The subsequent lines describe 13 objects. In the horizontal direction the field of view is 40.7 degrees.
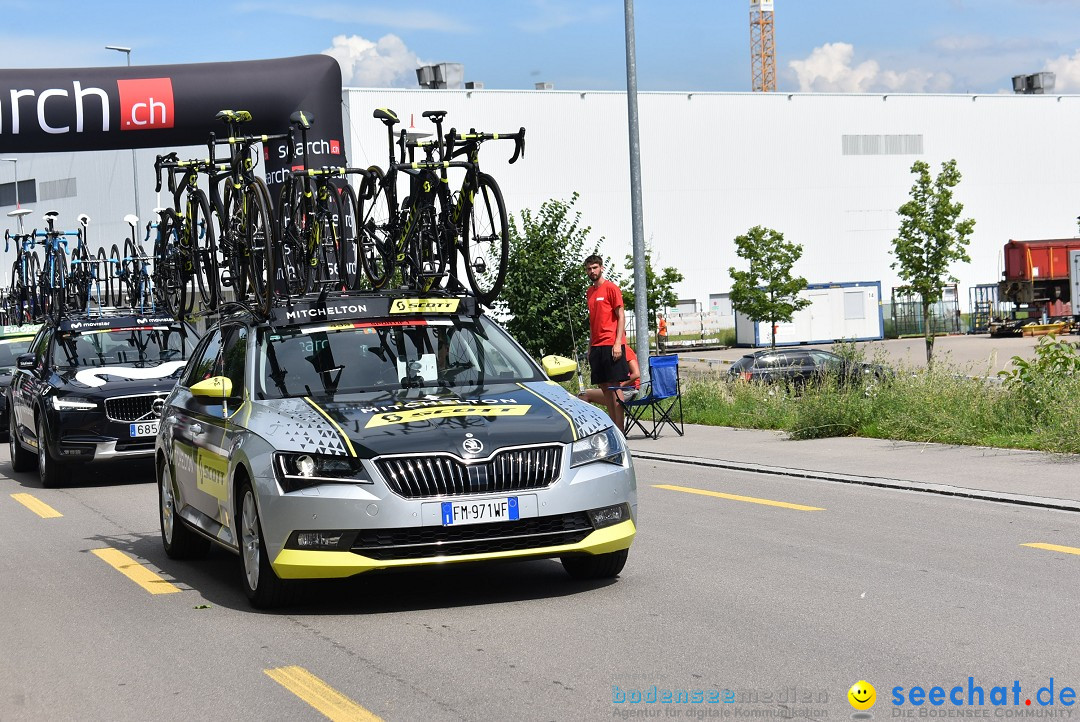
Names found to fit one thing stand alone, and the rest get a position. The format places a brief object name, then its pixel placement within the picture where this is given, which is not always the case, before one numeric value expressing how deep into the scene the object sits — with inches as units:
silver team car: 287.9
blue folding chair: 734.5
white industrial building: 2652.6
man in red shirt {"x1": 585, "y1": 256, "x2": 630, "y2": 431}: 699.4
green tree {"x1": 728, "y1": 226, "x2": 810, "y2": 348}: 2263.8
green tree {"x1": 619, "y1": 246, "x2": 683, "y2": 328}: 2019.4
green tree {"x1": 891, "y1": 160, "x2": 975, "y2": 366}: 1672.0
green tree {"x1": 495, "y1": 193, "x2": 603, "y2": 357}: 1103.6
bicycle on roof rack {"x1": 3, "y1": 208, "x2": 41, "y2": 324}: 904.3
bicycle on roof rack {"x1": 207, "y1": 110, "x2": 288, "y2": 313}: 436.1
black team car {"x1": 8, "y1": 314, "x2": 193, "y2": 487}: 613.9
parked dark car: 727.1
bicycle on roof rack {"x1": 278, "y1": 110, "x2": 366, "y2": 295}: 476.4
